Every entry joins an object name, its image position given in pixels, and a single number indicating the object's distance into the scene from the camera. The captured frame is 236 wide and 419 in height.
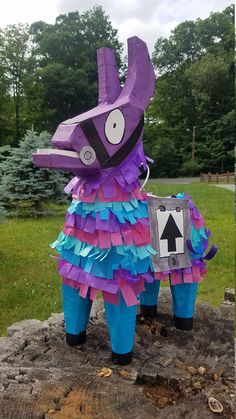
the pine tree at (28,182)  7.03
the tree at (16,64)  16.44
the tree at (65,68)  15.16
